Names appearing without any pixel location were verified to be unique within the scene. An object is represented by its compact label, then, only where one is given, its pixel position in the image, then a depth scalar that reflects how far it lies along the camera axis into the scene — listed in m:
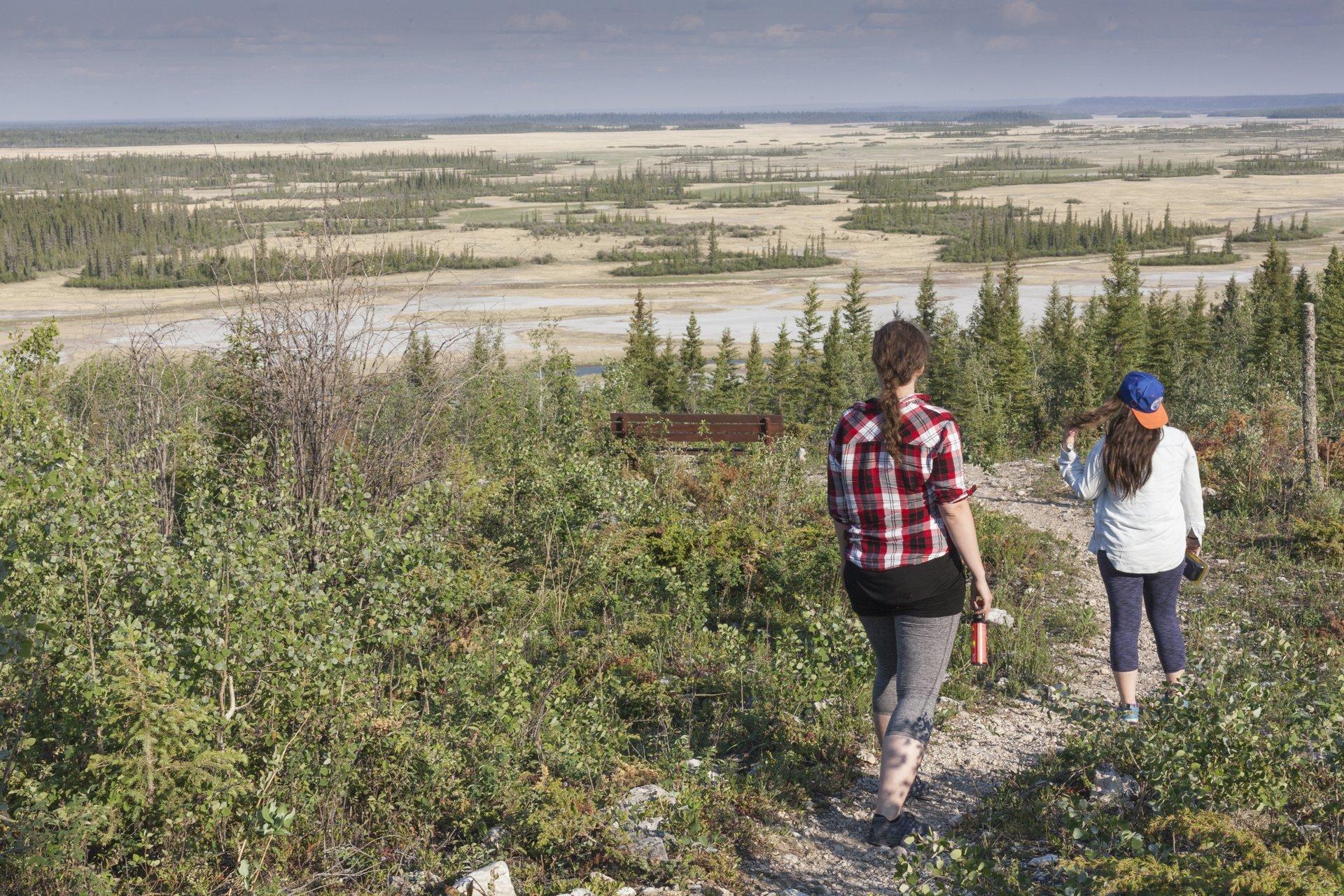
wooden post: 10.08
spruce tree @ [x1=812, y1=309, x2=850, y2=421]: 44.50
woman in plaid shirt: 4.36
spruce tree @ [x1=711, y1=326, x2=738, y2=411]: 40.66
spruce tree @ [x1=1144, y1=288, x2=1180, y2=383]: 42.81
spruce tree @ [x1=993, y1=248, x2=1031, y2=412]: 37.91
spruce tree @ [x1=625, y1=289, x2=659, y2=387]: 44.19
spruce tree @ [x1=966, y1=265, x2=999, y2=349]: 51.78
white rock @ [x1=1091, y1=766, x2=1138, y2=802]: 4.82
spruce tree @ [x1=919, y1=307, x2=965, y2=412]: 41.84
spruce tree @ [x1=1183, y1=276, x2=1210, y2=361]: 46.41
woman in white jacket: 5.27
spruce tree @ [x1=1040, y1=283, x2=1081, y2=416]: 34.31
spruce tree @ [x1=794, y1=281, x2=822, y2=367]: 48.72
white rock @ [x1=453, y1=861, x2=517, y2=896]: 4.13
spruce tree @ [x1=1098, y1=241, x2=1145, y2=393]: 44.41
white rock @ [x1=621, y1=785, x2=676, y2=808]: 4.86
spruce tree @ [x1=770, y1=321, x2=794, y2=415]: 44.97
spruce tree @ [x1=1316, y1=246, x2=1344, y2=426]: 37.19
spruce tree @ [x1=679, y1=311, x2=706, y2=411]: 45.88
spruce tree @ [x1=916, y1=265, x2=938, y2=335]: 56.78
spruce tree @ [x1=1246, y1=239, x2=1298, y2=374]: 29.59
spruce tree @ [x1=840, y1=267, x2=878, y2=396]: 41.84
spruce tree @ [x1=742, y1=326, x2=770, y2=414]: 43.16
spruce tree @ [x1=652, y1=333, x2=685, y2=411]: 45.62
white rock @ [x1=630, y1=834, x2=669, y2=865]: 4.42
